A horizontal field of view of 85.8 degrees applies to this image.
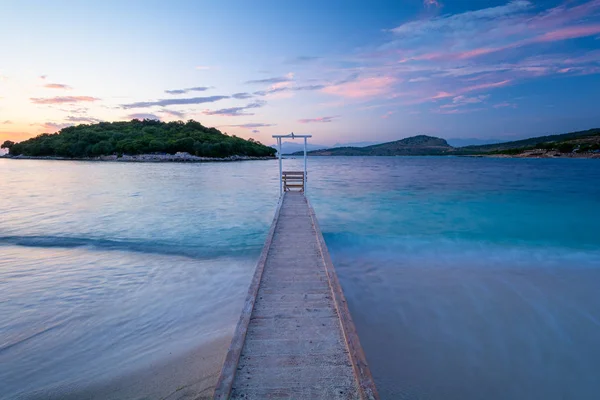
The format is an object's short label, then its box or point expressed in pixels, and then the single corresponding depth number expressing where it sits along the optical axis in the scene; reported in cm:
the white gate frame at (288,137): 1642
